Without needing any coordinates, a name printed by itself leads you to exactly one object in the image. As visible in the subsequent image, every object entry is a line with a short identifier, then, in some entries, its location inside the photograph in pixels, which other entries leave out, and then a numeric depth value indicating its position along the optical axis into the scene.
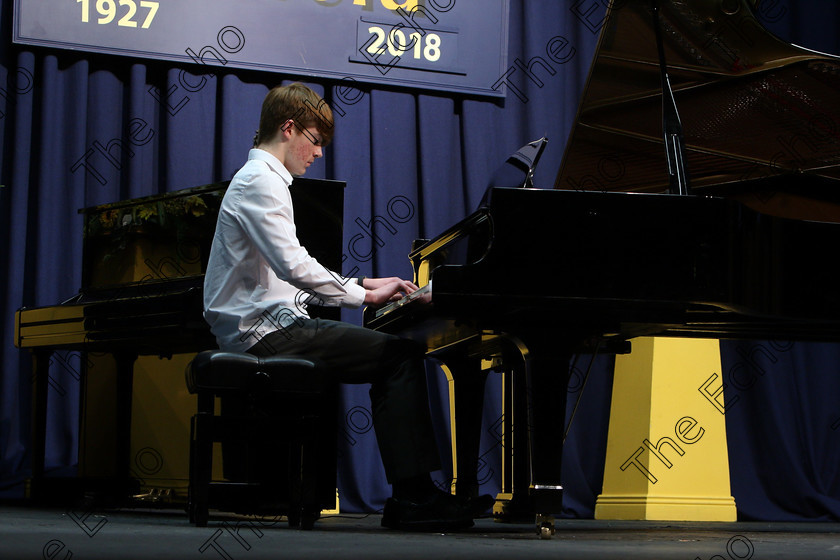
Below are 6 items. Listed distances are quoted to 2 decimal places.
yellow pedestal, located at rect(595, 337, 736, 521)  7.98
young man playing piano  5.06
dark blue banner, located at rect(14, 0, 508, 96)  8.37
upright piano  6.50
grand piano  4.86
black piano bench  4.98
